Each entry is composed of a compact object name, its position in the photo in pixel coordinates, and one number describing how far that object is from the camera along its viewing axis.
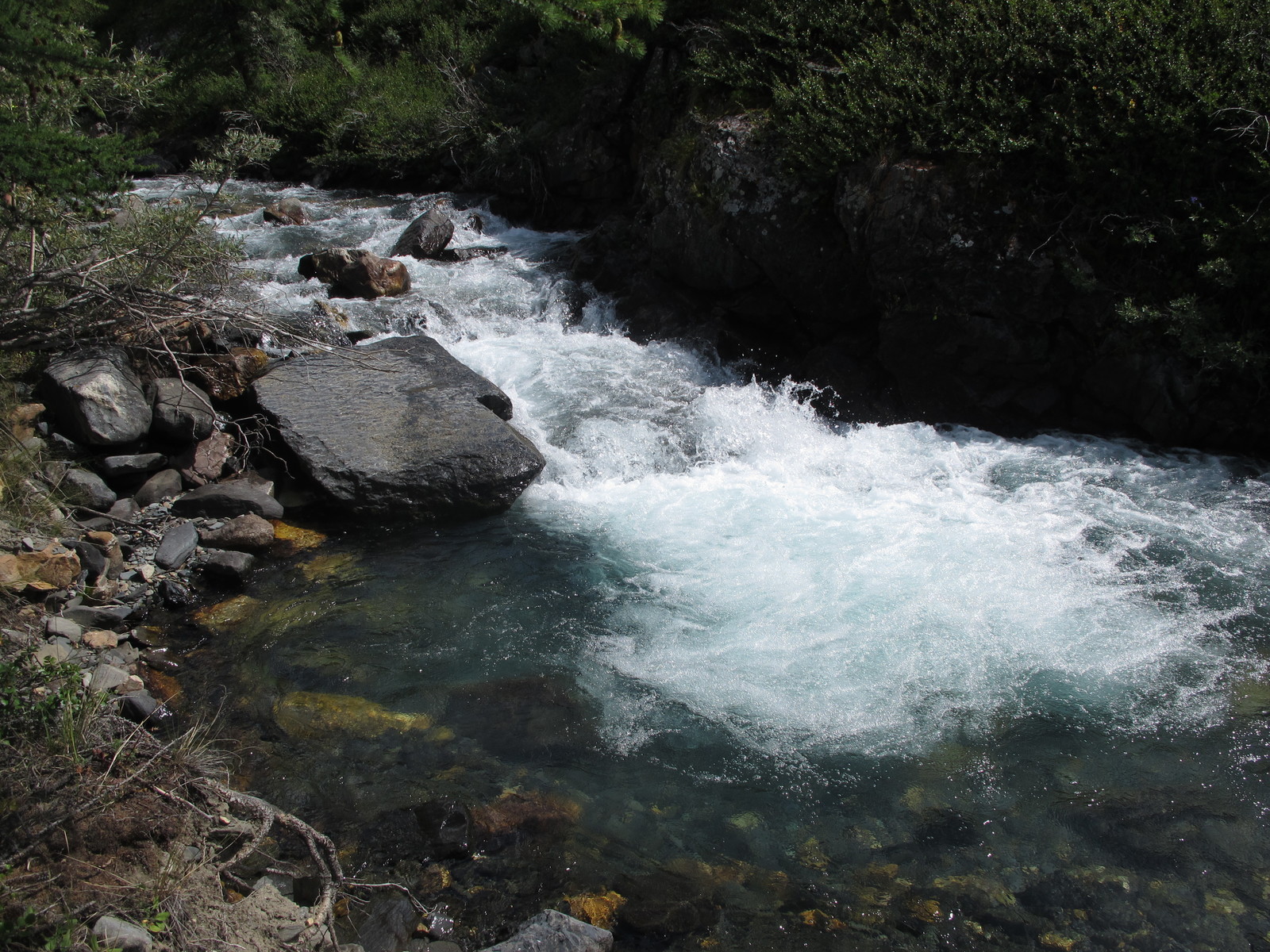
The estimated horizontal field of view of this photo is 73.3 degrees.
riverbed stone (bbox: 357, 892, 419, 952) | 3.50
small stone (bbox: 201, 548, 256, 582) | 5.95
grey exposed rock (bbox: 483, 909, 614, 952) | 3.40
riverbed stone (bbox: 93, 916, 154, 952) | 3.03
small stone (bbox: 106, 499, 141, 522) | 6.29
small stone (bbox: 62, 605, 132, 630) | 5.25
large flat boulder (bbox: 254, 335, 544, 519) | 6.82
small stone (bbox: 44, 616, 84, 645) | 5.01
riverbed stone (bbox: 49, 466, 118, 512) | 6.22
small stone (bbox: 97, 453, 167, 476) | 6.57
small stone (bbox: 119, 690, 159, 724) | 4.55
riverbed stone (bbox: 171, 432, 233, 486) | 6.83
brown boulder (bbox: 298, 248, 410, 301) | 10.07
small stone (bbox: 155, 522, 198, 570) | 5.96
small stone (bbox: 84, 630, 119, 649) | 5.09
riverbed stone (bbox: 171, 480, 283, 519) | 6.52
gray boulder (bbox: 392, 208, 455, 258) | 11.72
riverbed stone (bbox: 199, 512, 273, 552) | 6.25
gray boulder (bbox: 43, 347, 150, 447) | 6.43
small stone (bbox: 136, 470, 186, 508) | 6.55
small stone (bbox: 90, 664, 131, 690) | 4.66
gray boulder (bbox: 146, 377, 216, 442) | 6.84
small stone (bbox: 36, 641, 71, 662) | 4.65
